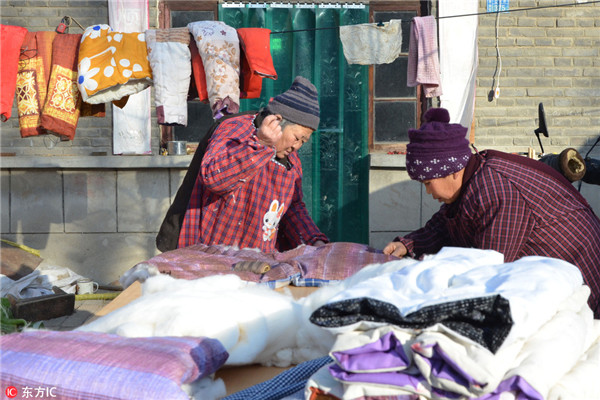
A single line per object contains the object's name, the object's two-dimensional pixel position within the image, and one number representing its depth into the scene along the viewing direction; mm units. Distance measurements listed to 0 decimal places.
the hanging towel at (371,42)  5781
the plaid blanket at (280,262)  2473
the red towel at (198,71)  4719
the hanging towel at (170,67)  4574
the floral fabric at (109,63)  4508
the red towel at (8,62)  4465
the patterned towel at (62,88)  4605
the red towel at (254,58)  4641
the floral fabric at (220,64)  4531
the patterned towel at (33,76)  4598
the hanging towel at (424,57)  5539
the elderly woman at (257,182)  2924
